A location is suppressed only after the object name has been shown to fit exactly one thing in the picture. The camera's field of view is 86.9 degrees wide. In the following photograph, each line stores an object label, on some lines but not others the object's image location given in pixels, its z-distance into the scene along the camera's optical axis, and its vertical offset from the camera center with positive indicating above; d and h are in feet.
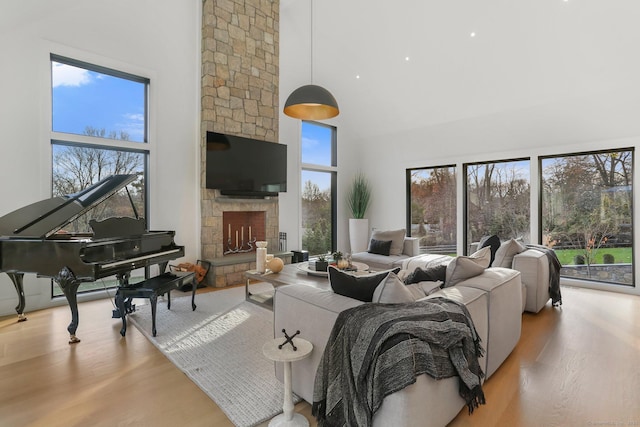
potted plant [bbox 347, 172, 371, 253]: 24.67 -0.01
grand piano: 10.15 -1.11
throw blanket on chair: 13.58 -2.69
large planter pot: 24.64 -1.69
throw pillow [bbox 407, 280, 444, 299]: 8.22 -1.86
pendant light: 11.68 +3.97
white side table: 6.02 -2.60
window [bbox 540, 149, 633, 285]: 16.42 -0.07
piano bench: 10.94 -2.67
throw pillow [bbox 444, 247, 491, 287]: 8.61 -1.52
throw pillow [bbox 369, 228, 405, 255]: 18.97 -1.54
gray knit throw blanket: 5.12 -2.34
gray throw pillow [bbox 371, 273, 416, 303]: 6.42 -1.56
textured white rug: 7.28 -4.06
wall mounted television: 18.03 +2.55
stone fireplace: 18.12 +6.17
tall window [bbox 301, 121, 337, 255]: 24.08 +1.72
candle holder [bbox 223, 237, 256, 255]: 19.89 -2.19
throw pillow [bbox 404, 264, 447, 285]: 8.63 -1.64
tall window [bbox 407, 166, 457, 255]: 22.56 +0.22
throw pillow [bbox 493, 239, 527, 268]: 13.50 -1.68
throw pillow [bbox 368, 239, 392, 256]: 18.88 -2.03
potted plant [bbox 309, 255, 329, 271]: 13.15 -2.12
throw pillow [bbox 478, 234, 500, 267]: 14.82 -1.45
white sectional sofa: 5.16 -2.59
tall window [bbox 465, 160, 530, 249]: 19.45 +0.69
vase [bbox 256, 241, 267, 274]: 13.43 -1.97
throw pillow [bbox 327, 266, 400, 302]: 6.77 -1.49
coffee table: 12.09 -2.52
